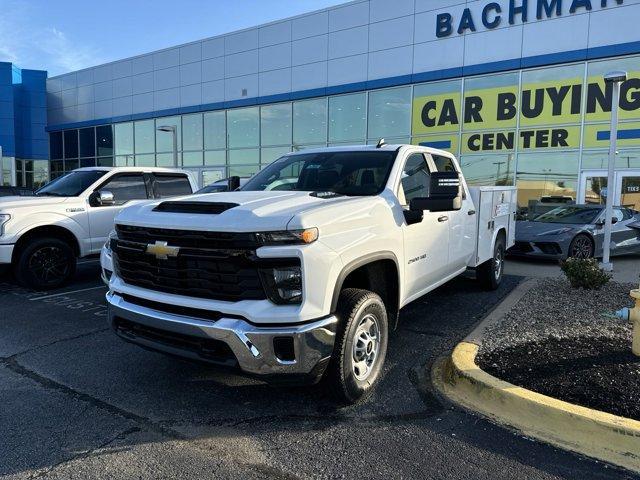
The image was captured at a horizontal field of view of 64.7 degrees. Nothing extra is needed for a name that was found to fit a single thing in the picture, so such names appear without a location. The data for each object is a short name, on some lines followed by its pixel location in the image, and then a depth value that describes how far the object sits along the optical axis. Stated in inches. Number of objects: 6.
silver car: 409.7
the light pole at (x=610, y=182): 359.9
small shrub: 256.2
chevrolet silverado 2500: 124.0
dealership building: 585.6
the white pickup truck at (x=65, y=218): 289.4
